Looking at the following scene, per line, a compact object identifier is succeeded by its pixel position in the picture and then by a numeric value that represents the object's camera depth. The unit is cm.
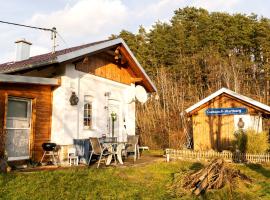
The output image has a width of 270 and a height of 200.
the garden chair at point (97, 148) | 1003
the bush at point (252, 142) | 1276
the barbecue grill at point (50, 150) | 1040
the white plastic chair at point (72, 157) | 1073
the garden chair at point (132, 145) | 1269
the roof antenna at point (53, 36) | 1359
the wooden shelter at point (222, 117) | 1568
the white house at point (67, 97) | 1002
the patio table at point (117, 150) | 1084
